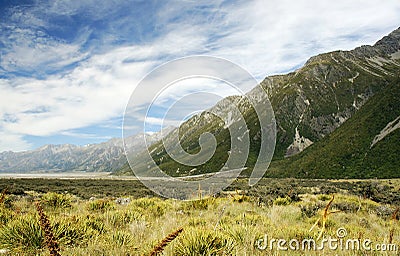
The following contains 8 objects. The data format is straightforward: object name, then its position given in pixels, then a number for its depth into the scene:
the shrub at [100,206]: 10.34
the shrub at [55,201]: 10.78
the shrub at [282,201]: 13.91
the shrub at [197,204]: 11.20
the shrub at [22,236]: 4.80
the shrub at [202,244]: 4.38
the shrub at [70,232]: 5.19
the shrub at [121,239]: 5.01
